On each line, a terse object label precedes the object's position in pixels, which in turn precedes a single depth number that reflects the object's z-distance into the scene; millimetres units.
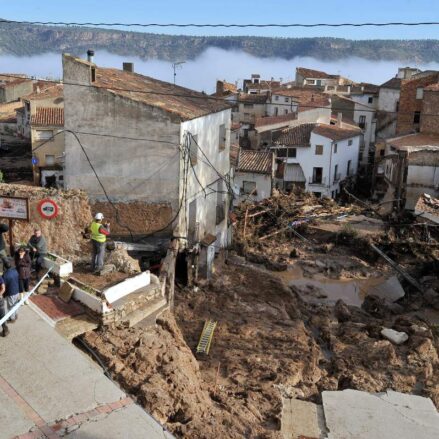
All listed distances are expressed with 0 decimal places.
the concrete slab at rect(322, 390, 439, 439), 11125
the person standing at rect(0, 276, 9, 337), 10789
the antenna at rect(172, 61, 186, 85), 36934
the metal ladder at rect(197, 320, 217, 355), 14258
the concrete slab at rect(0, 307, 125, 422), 9195
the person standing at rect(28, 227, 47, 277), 13485
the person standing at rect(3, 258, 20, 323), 11070
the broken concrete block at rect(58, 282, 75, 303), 12258
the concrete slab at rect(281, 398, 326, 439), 10836
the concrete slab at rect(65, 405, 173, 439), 8578
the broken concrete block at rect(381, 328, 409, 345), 17141
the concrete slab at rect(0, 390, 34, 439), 8398
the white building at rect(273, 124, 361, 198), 50688
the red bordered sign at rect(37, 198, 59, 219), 14641
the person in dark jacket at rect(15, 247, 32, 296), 11820
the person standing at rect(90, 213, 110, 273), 13633
